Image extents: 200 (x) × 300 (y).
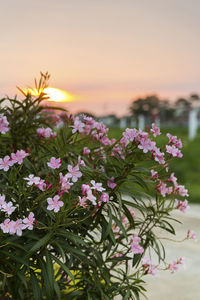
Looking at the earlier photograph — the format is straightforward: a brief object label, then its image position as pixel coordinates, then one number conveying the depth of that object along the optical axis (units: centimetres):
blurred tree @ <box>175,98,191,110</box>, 5815
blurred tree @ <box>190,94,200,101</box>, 5300
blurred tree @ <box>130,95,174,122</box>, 5116
